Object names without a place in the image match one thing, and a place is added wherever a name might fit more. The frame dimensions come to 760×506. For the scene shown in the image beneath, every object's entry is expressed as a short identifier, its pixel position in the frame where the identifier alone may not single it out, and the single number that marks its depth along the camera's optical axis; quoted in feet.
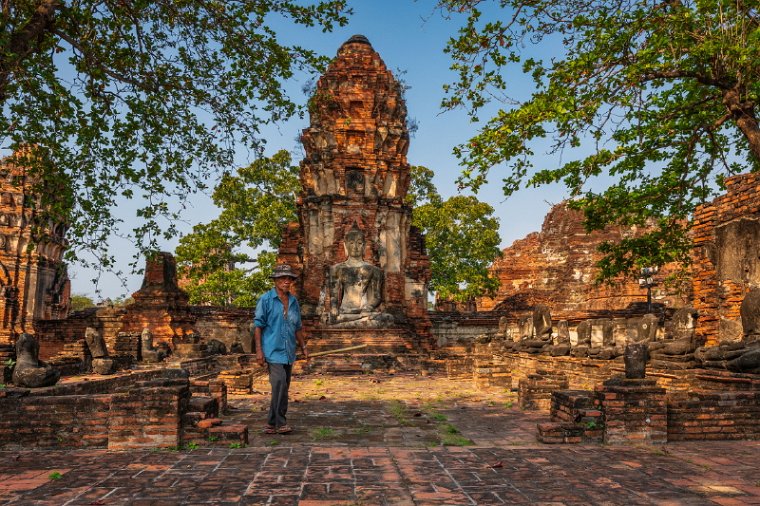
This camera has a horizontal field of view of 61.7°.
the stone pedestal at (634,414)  19.79
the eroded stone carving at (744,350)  26.27
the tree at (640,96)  31.22
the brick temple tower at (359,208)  67.15
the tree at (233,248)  90.74
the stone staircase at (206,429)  19.51
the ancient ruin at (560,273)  97.86
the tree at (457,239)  103.24
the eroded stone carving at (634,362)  22.49
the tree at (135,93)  28.99
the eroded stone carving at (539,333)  48.73
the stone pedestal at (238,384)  35.70
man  22.12
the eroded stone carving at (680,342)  31.45
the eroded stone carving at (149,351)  48.93
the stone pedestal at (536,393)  28.40
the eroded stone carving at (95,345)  42.86
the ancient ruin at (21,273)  89.81
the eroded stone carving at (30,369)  23.24
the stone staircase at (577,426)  19.98
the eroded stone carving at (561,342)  44.96
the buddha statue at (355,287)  64.13
